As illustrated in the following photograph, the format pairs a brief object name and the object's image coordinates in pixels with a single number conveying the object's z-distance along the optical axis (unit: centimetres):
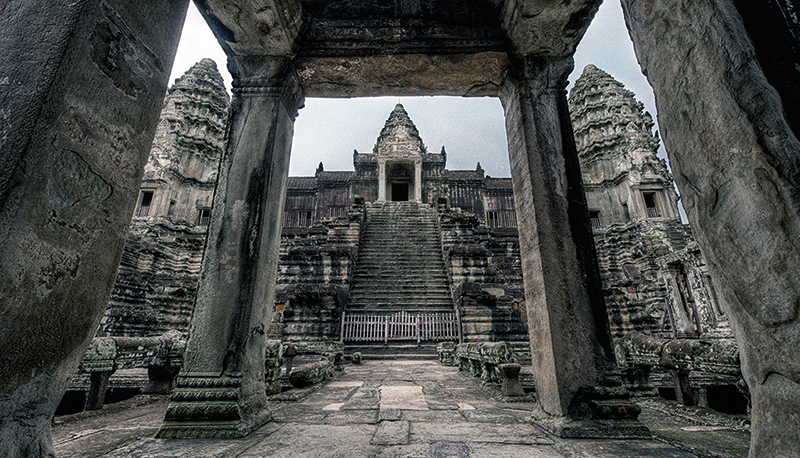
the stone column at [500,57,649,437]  206
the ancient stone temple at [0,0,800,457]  102
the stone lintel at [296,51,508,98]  289
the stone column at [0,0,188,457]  104
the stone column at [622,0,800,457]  94
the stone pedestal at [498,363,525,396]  357
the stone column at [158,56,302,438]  205
